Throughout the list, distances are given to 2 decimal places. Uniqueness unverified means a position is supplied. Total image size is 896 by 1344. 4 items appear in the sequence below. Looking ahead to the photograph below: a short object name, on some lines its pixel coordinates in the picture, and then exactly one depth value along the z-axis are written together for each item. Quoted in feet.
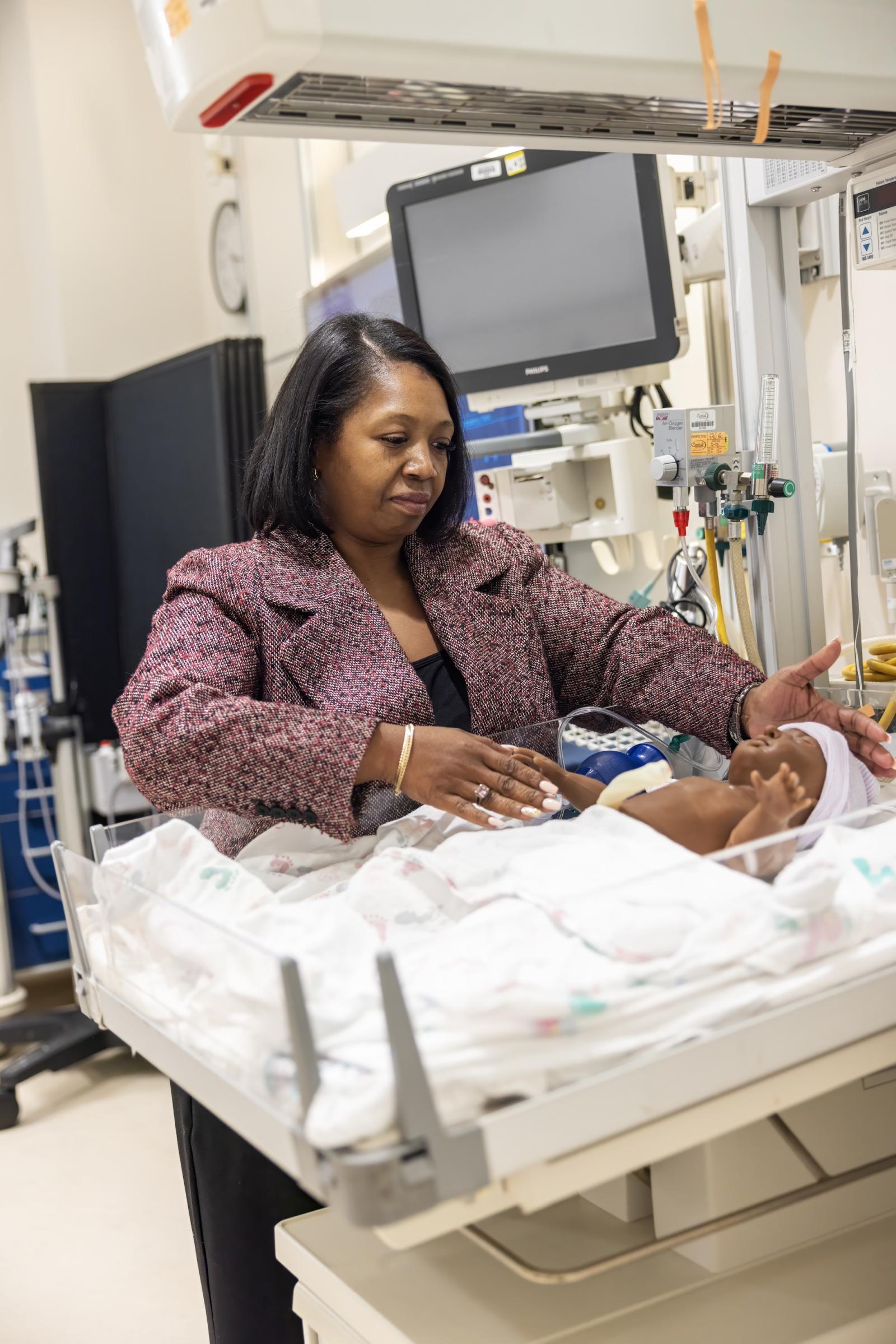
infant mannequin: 4.07
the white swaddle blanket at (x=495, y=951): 2.81
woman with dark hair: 4.64
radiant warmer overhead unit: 3.51
